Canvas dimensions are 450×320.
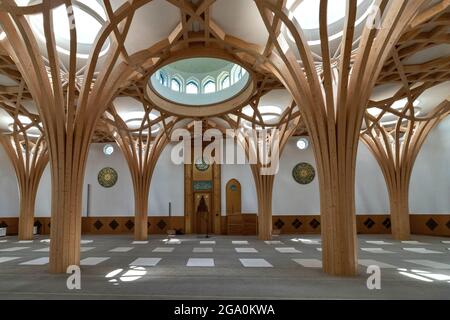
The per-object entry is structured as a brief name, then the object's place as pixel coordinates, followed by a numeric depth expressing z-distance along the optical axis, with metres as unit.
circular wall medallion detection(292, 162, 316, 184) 31.17
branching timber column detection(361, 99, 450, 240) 22.75
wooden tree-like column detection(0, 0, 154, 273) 9.91
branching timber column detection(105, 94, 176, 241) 23.72
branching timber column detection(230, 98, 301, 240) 23.78
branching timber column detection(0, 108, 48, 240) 25.02
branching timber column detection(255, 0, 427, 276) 9.18
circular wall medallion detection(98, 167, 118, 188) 32.50
